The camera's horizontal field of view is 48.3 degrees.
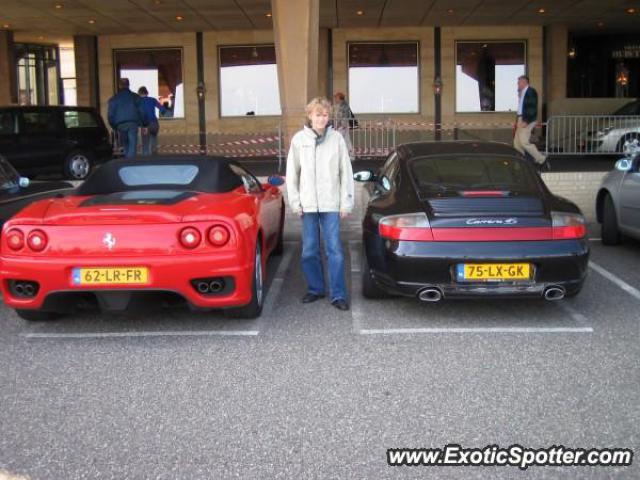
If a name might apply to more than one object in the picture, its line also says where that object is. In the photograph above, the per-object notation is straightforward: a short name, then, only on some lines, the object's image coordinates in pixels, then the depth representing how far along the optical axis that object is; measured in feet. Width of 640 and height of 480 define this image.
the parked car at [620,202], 25.39
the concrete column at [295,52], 41.09
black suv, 43.42
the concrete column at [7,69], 70.95
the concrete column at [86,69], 71.67
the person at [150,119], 48.44
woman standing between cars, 19.15
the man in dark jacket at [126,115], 42.83
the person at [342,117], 45.21
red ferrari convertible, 16.12
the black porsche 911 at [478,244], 16.89
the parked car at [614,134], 48.27
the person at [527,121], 39.65
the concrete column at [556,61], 68.80
